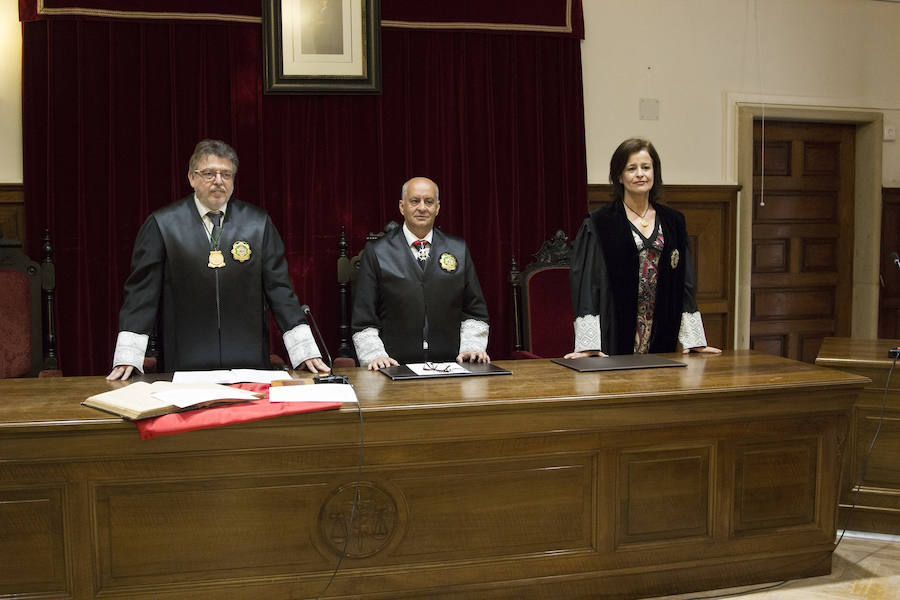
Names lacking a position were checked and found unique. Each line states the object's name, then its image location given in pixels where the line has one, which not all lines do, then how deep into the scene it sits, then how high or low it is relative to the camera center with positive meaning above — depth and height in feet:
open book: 6.44 -1.39
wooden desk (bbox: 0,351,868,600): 6.43 -2.33
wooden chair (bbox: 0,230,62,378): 10.91 -1.07
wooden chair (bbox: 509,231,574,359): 12.44 -1.02
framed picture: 12.64 +3.31
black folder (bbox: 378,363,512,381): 8.12 -1.44
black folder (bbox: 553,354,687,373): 8.63 -1.42
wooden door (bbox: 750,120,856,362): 16.06 +0.04
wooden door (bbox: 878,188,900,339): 16.42 -0.71
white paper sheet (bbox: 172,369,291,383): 7.76 -1.42
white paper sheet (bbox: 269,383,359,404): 6.94 -1.43
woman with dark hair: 9.61 -0.39
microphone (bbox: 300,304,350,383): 7.78 -1.41
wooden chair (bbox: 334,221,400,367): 12.55 -0.81
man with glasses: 8.98 -0.45
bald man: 9.93 -0.69
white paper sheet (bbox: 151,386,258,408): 6.61 -1.38
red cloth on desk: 6.34 -1.50
